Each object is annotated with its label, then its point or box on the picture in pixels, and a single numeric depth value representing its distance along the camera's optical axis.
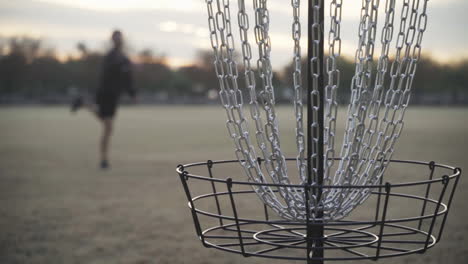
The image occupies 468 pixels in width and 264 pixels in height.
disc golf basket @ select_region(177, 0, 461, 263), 1.76
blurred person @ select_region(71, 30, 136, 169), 10.82
